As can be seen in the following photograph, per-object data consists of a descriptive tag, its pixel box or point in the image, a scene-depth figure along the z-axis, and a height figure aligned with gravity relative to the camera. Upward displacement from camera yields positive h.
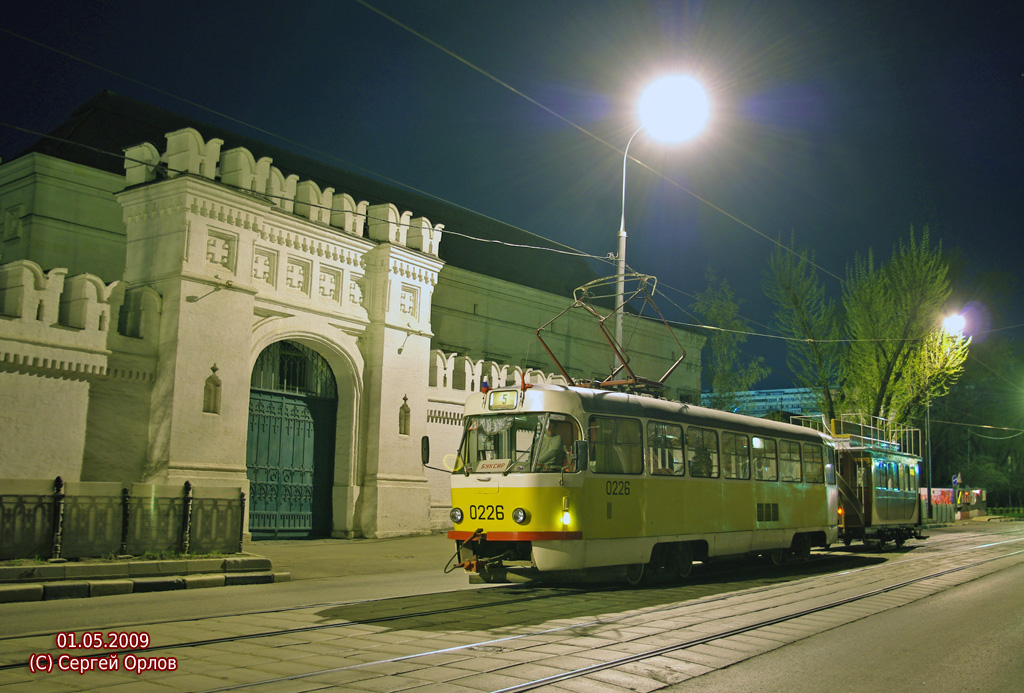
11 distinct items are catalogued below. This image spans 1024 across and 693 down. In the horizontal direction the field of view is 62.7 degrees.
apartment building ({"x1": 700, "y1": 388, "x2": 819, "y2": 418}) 39.99 +6.85
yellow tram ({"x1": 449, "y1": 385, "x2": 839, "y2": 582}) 12.09 -0.10
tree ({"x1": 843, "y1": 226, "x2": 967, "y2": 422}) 35.59 +6.54
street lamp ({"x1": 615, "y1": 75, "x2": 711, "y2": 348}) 19.22 +8.45
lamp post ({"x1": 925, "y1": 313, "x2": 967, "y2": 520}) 35.41 +6.82
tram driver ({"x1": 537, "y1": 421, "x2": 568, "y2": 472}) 12.21 +0.36
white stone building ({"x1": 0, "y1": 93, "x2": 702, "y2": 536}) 17.17 +3.17
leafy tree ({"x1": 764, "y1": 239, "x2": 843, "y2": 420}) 35.41 +6.53
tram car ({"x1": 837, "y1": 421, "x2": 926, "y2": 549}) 22.17 -0.24
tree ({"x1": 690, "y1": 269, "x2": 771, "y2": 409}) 36.44 +5.35
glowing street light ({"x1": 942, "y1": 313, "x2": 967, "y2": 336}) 35.47 +6.82
